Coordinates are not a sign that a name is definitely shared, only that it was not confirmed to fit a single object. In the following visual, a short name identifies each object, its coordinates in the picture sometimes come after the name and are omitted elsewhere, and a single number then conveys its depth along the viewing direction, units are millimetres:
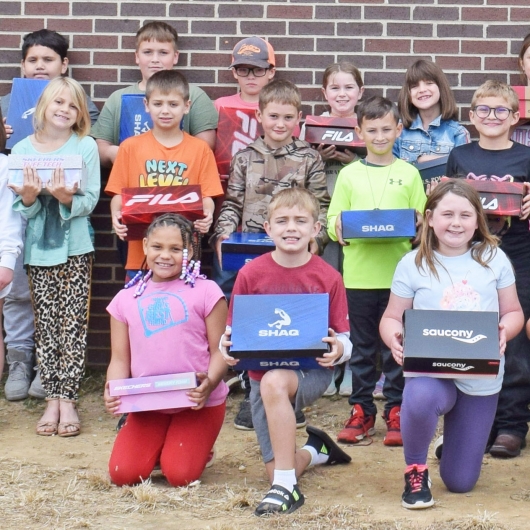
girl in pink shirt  4355
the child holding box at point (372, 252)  5125
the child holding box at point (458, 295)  4223
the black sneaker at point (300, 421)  5403
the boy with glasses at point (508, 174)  4988
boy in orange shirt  5430
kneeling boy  4102
